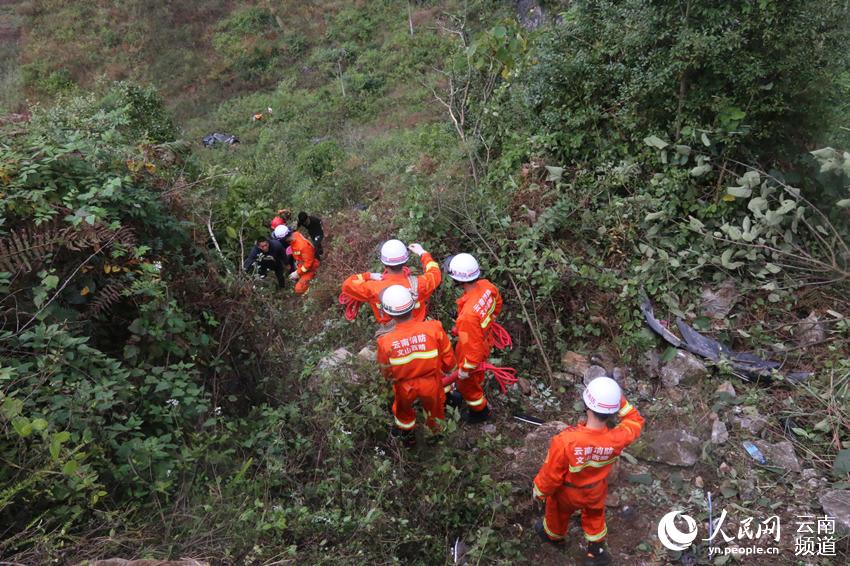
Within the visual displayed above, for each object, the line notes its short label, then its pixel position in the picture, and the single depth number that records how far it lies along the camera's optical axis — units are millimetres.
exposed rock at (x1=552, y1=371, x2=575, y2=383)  5231
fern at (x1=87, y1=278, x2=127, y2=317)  3412
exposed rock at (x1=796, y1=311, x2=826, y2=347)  4945
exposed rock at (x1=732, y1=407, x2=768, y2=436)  4410
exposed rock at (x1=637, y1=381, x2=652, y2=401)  4954
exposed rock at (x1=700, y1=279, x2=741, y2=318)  5320
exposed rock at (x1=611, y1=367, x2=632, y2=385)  5113
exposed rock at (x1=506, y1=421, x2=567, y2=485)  4281
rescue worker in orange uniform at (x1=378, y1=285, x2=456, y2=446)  4020
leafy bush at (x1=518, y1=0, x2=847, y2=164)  5164
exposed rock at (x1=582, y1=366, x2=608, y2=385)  5094
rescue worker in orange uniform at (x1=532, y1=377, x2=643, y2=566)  3361
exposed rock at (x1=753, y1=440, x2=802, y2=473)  4094
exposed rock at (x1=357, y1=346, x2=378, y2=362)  4796
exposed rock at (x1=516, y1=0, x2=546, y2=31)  12335
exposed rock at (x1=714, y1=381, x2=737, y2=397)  4684
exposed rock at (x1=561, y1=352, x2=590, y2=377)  5262
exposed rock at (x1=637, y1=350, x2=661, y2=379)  5098
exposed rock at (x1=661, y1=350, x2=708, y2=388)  4898
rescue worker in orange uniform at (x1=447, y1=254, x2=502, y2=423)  4359
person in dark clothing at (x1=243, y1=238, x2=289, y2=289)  7293
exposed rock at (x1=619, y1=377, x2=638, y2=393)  5047
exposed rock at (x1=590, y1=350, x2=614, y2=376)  5250
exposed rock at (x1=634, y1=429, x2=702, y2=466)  4262
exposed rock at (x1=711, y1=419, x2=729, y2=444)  4332
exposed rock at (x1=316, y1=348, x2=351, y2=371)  4418
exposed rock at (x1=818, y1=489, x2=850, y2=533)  3648
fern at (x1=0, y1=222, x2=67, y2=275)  3180
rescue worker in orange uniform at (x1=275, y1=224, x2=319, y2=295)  7273
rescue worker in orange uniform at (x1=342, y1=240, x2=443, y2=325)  4715
